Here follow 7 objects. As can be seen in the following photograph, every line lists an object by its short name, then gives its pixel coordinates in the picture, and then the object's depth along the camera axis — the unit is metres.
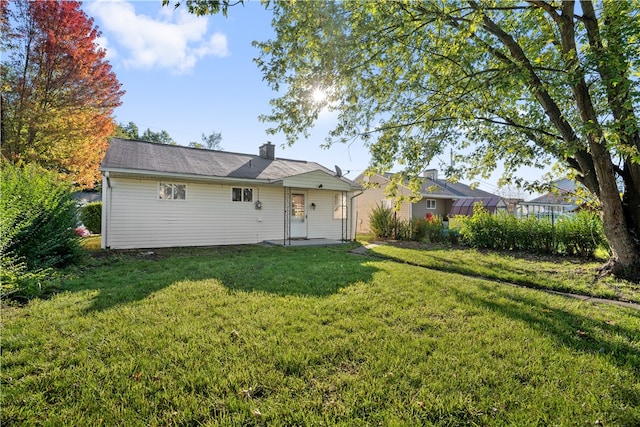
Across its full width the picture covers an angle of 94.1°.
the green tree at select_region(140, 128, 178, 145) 38.38
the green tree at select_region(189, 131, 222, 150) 48.53
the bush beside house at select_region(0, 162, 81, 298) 4.49
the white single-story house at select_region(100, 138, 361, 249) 9.84
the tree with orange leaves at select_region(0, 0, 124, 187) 10.87
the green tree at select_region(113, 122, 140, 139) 34.40
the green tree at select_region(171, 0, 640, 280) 4.91
